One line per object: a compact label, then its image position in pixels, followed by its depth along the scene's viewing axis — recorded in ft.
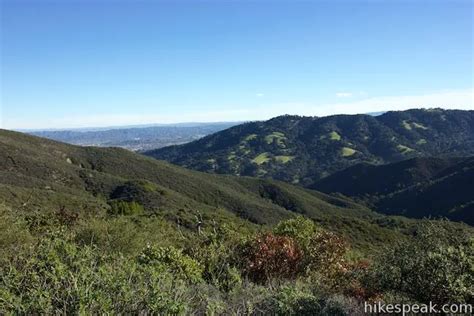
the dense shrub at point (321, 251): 56.29
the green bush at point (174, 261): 45.42
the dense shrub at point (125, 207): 221.31
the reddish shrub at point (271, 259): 51.93
